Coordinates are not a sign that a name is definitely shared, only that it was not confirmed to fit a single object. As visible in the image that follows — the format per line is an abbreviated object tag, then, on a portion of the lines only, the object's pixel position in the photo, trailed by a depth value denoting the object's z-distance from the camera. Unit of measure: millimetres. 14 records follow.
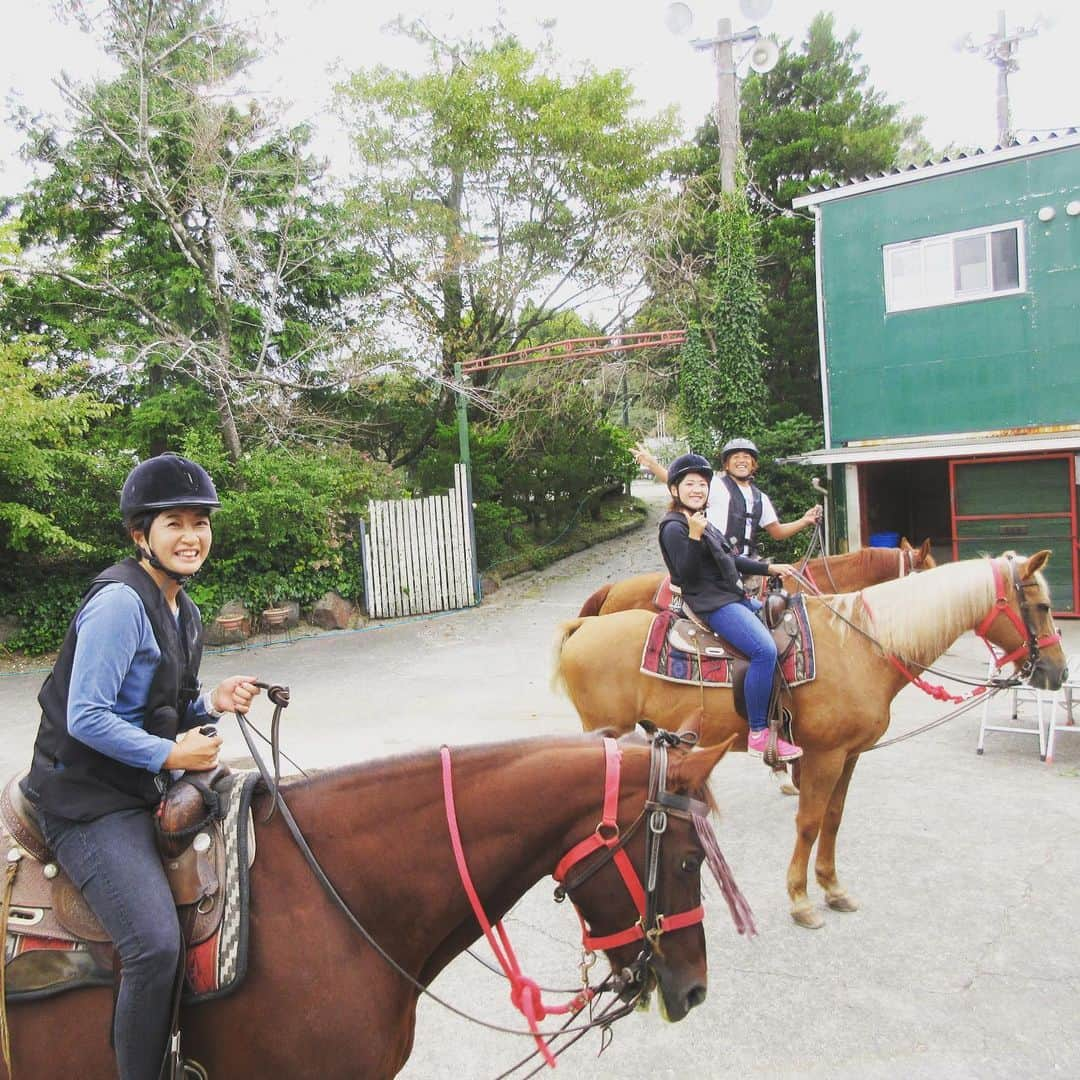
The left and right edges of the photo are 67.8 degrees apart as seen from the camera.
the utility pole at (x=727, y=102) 14805
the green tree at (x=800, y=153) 18484
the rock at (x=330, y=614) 13547
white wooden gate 14250
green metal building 11953
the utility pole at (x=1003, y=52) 19438
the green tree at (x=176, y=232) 13180
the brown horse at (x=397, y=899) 1987
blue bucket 14428
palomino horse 4445
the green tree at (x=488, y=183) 16953
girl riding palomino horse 4574
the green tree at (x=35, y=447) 10633
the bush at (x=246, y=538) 12531
